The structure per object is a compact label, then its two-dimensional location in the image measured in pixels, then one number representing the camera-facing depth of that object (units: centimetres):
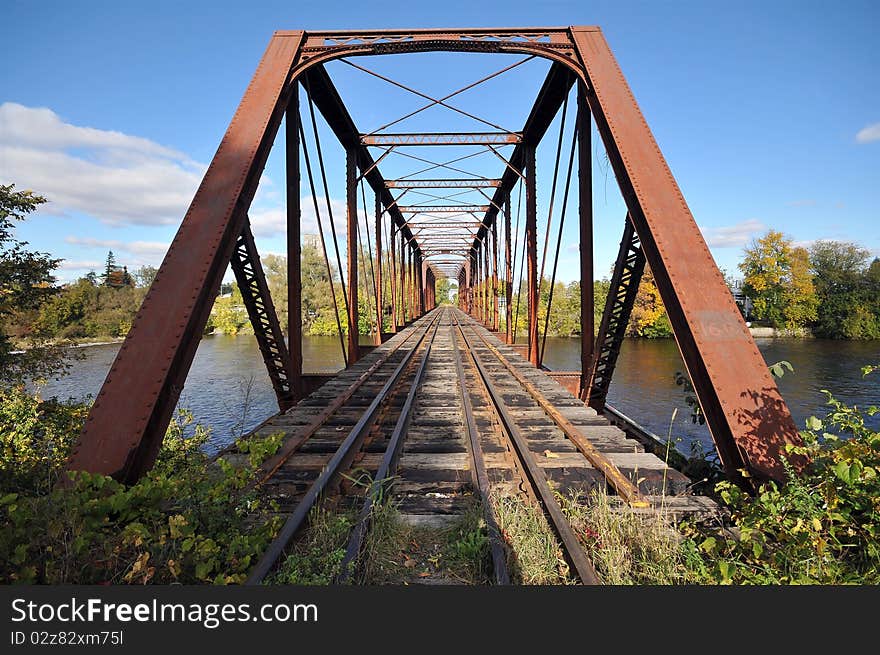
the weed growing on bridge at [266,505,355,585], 229
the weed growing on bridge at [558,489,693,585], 234
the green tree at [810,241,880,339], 3969
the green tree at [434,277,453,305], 14350
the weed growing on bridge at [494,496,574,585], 240
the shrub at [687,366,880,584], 213
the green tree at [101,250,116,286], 8844
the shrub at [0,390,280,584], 209
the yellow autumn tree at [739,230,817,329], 4306
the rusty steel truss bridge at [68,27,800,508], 332
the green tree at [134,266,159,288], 10781
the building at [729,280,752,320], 4722
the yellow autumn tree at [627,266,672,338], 4500
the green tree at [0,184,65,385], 1133
